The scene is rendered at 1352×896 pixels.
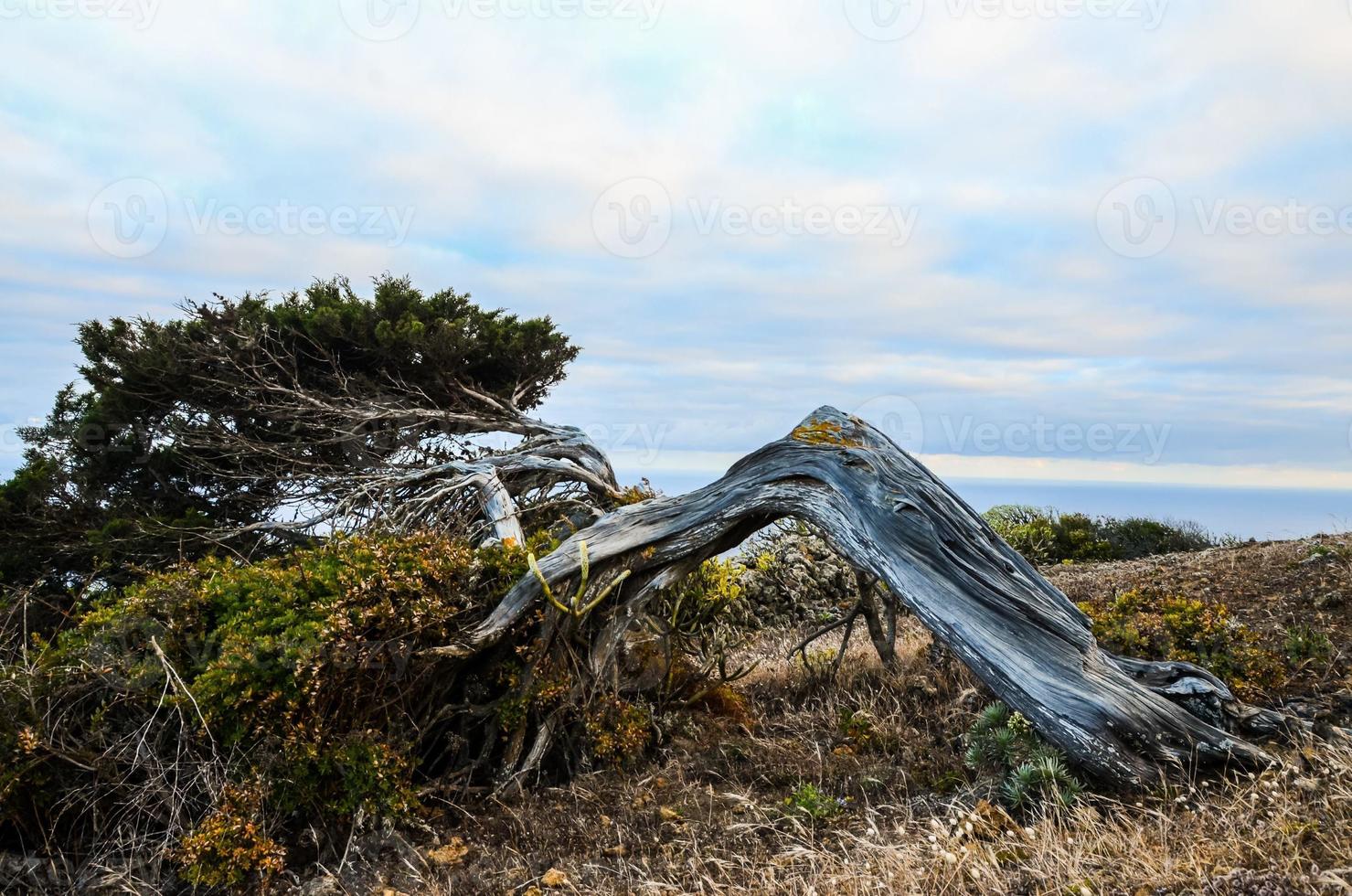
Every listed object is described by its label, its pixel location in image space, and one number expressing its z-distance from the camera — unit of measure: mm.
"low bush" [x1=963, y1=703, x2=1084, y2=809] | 4613
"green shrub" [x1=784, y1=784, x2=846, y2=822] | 4844
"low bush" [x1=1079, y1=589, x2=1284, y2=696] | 5621
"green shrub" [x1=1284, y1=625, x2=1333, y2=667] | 5855
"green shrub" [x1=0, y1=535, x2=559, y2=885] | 5051
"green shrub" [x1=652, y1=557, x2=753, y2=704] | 7082
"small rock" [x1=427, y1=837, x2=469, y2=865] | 4957
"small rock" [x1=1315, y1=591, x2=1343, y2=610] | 6859
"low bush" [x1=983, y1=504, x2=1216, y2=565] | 15898
